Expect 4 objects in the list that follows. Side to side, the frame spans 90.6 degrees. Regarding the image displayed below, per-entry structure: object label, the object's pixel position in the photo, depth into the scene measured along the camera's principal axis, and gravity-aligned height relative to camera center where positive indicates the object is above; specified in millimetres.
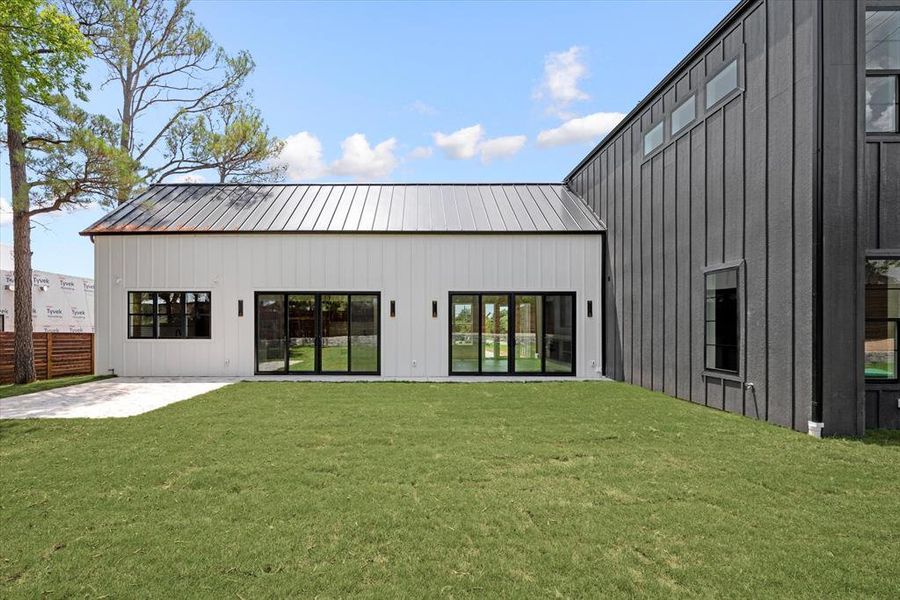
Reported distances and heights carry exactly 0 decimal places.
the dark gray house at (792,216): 5559 +1219
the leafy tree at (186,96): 15109 +7412
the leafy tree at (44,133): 9133 +3994
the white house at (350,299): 11180 +79
